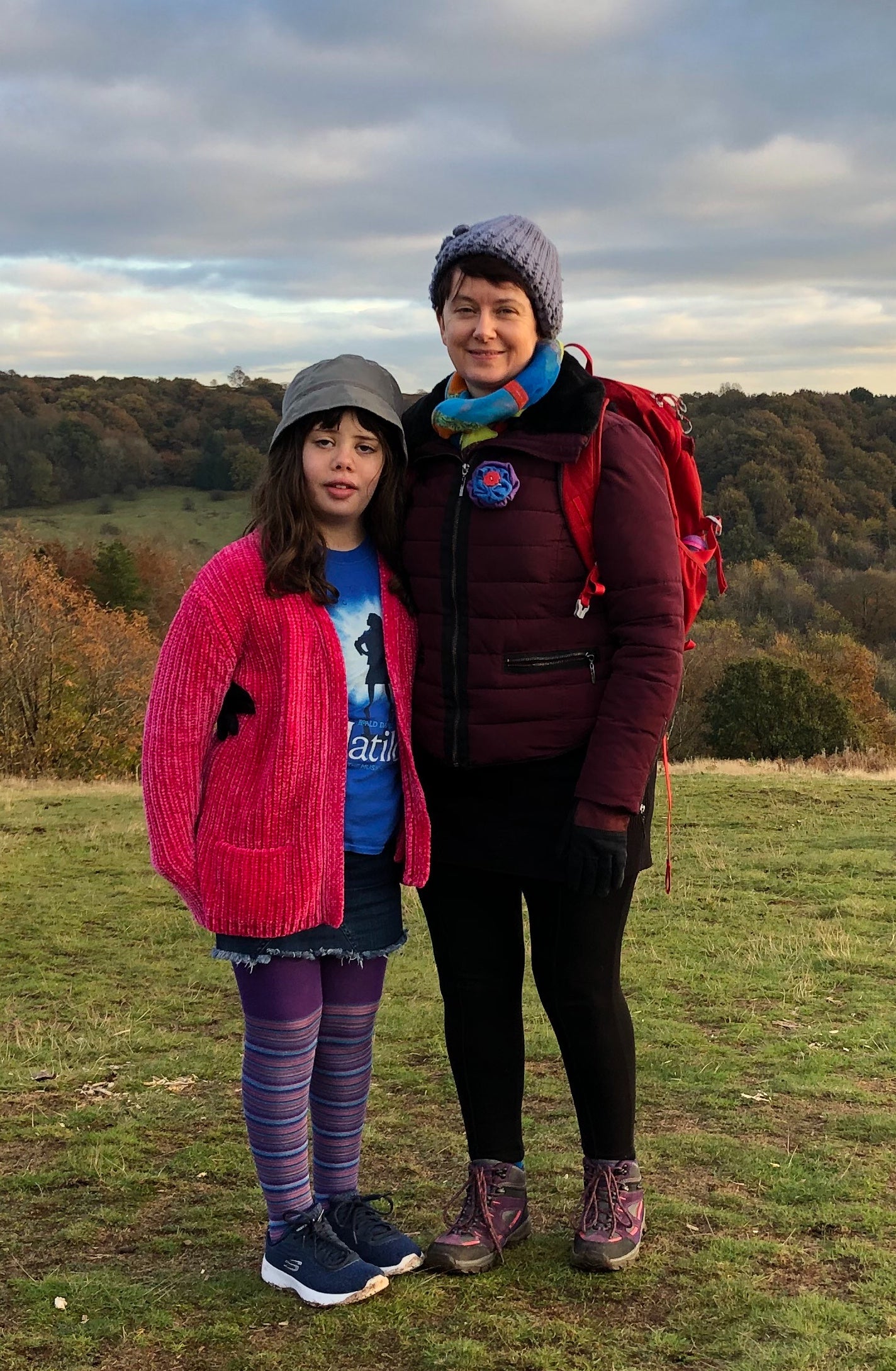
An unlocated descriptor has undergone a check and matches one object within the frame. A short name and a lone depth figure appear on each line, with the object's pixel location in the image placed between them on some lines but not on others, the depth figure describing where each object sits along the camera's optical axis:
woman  2.67
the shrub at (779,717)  28.47
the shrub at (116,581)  43.38
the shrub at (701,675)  31.48
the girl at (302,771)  2.67
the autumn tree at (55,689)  23.12
